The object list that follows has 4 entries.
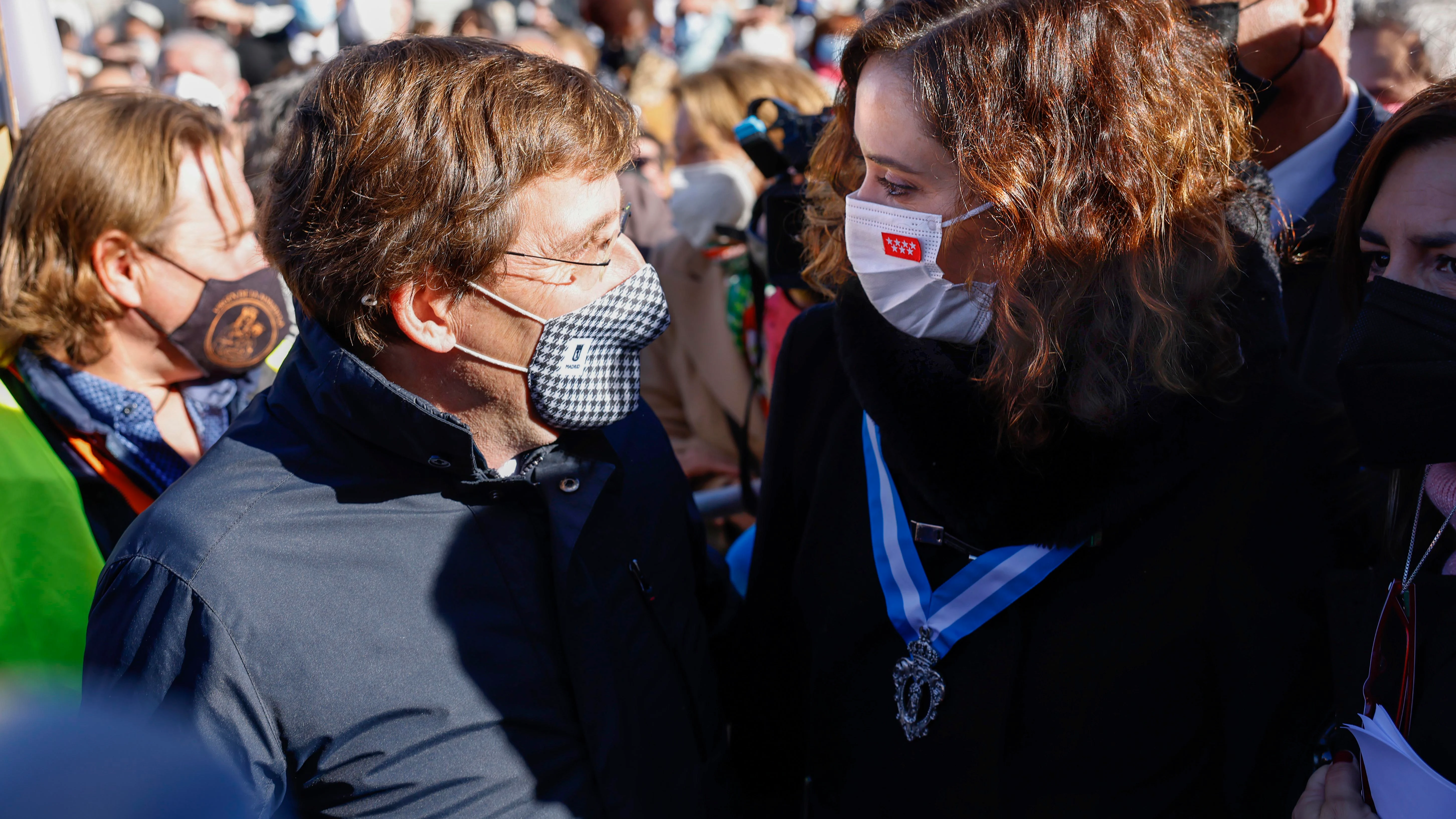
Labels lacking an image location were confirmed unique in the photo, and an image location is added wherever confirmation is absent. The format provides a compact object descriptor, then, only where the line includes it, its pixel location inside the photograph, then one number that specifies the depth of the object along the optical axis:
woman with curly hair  1.07
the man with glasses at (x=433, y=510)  1.01
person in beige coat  1.81
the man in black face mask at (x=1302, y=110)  1.27
